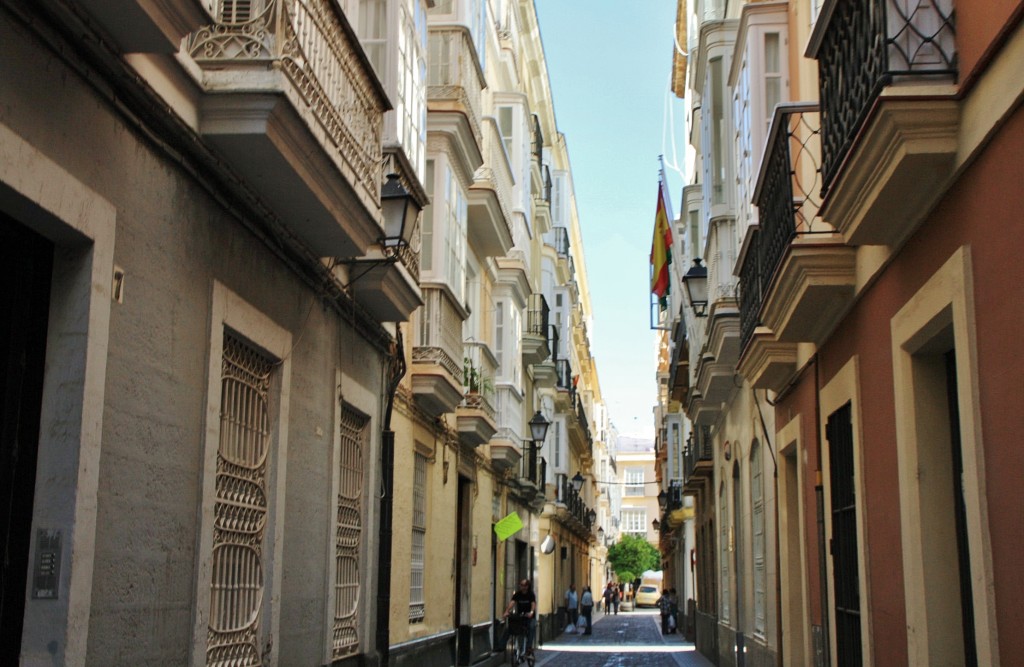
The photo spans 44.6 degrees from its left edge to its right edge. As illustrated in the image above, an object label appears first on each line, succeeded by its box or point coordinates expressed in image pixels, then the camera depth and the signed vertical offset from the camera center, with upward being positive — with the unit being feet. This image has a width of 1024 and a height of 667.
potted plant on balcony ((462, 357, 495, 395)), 60.44 +9.82
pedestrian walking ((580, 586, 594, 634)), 126.31 -2.14
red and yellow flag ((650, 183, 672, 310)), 63.77 +17.12
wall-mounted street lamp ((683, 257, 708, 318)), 55.01 +12.99
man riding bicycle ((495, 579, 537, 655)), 69.92 -1.51
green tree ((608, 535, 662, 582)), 295.48 +6.17
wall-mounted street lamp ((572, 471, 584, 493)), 131.22 +11.03
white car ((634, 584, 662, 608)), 239.71 -2.21
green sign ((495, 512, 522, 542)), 68.90 +3.12
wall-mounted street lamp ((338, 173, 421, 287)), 35.42 +10.27
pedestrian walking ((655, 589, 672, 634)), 133.28 -2.75
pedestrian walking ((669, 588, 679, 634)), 133.59 -3.43
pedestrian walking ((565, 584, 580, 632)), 139.44 -2.21
